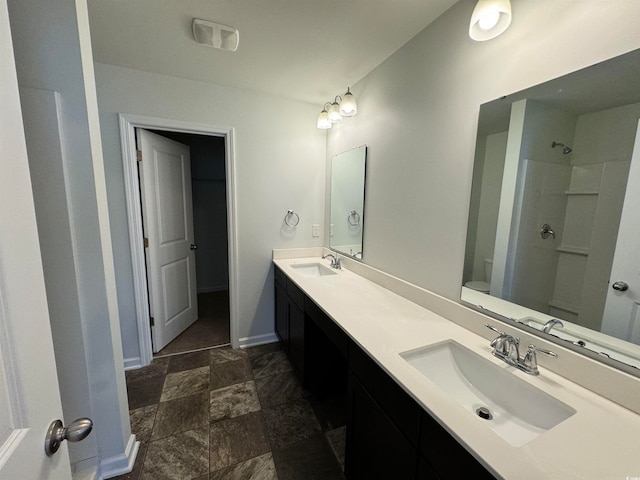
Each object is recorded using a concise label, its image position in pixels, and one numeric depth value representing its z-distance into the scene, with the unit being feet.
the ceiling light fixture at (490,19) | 3.26
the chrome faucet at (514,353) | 3.07
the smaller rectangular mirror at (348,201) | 6.97
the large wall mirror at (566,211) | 2.70
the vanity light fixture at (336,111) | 6.02
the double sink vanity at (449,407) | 2.11
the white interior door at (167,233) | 7.45
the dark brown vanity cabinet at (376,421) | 2.47
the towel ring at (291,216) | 8.48
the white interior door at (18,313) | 1.42
